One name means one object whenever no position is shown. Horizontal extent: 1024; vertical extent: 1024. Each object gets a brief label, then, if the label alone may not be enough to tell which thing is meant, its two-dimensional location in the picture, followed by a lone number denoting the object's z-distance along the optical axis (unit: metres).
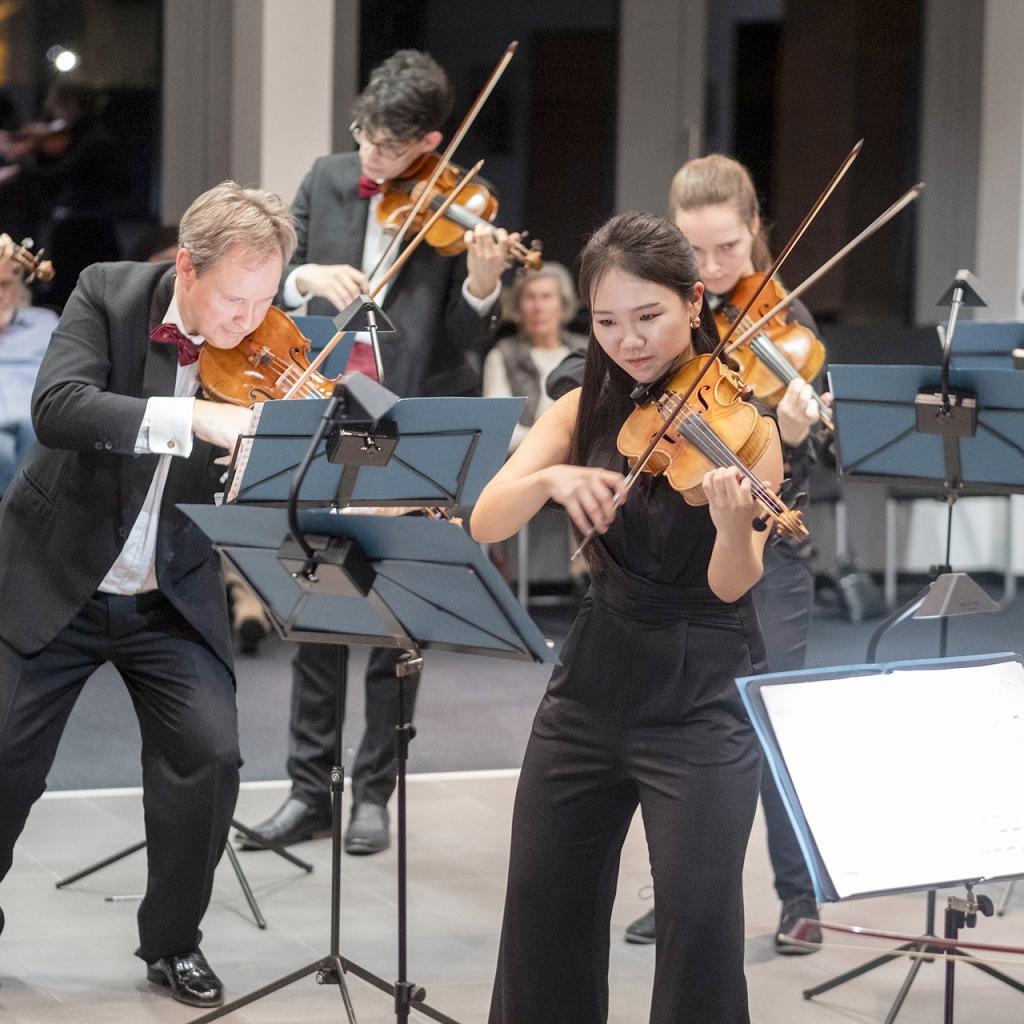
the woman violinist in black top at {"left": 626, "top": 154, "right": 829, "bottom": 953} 6.75
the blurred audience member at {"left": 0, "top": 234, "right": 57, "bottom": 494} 11.50
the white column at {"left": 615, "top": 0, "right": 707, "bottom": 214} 15.10
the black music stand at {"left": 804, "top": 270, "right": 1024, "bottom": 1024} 6.34
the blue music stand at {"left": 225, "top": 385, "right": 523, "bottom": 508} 5.21
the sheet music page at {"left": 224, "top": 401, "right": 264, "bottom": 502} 5.23
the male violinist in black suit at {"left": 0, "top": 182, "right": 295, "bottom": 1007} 5.85
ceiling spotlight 13.53
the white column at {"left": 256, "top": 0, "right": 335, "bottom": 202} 13.16
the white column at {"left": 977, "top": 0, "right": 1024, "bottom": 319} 15.81
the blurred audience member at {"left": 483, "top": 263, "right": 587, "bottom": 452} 13.62
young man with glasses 7.77
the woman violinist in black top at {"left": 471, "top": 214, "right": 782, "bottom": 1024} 4.69
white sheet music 4.77
